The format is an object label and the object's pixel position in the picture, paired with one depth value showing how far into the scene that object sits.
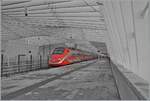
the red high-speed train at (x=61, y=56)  29.42
